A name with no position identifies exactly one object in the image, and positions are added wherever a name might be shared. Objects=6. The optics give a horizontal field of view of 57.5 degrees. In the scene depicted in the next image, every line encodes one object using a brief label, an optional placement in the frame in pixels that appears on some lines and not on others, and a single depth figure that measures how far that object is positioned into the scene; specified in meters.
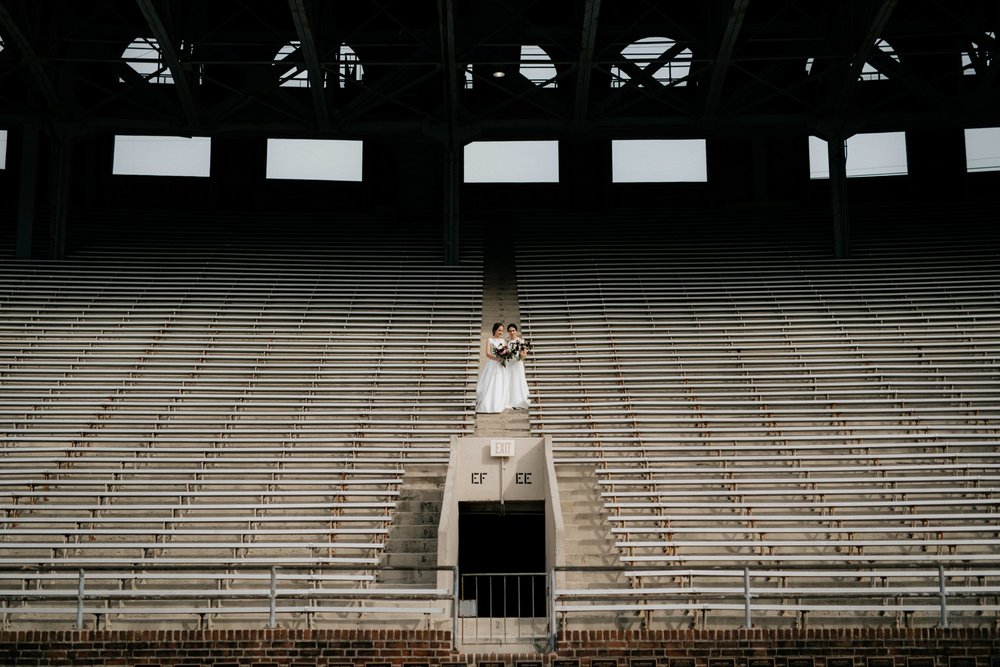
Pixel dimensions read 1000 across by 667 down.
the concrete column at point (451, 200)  21.83
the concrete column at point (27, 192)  21.56
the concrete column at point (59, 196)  21.80
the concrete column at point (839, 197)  21.86
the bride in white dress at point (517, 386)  15.27
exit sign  14.69
